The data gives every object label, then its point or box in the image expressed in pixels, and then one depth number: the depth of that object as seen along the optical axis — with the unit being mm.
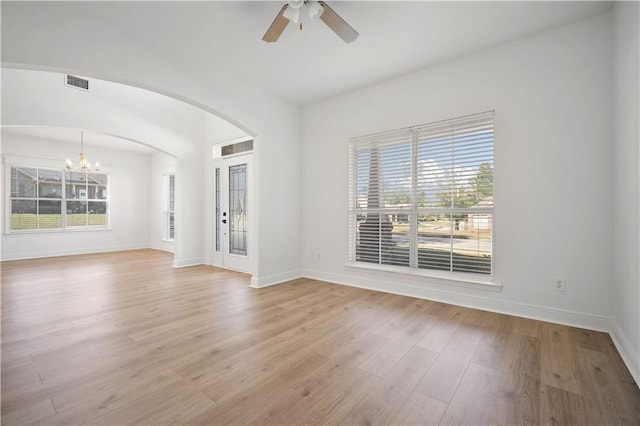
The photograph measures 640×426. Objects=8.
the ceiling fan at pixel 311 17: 2271
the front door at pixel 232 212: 5410
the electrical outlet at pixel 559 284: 2807
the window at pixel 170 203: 8211
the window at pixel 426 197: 3301
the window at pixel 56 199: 6742
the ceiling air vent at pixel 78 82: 4309
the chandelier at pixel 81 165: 6519
